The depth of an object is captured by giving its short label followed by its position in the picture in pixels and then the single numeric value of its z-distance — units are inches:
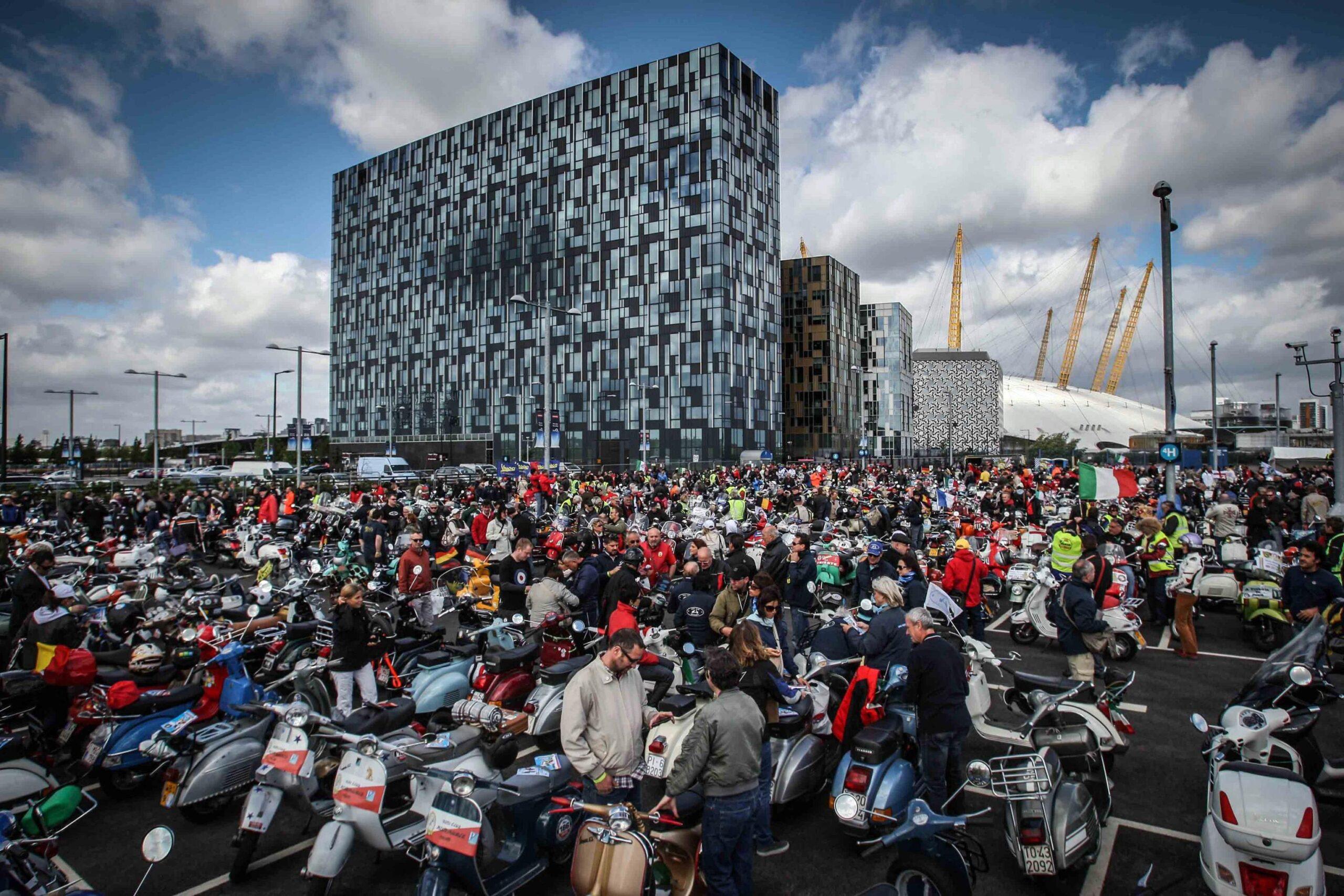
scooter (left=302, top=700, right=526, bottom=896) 158.4
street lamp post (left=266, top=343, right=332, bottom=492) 1210.0
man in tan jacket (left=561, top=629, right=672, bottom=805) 164.2
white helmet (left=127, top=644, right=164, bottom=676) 251.1
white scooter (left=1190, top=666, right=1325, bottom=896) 139.8
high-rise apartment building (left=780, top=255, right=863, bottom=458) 3708.2
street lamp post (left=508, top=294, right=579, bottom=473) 1109.7
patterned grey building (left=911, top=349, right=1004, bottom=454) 5659.5
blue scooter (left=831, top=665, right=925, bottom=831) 176.9
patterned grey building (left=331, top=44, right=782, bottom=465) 2925.7
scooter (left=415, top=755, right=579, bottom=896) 147.6
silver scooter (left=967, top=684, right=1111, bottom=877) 164.9
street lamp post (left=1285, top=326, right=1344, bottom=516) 692.7
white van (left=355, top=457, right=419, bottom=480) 1615.4
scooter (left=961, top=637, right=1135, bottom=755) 207.5
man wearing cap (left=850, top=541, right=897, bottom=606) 348.2
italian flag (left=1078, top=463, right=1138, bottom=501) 607.2
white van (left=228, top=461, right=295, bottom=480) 1683.2
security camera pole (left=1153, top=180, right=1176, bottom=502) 580.7
